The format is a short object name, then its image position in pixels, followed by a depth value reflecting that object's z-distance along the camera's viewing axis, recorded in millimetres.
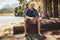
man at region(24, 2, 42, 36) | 2709
